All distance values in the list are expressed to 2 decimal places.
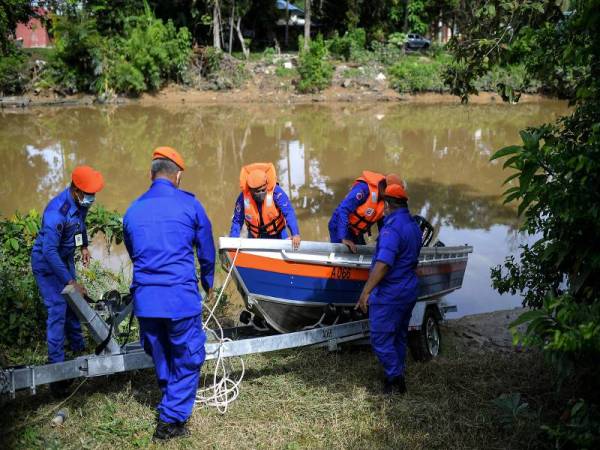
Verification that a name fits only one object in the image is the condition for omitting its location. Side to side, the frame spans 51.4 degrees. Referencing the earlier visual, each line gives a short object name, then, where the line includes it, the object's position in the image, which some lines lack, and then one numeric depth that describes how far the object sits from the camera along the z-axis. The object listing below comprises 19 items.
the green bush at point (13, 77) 26.11
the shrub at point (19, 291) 5.51
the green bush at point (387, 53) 32.56
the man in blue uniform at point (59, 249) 4.61
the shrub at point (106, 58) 27.61
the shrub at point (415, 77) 30.09
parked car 37.62
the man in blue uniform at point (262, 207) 6.05
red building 38.86
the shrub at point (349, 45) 33.31
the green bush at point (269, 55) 32.34
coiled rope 4.44
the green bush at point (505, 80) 28.41
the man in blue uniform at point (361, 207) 6.24
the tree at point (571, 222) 2.76
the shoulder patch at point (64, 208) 4.70
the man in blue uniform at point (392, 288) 4.66
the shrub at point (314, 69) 29.58
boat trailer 4.07
